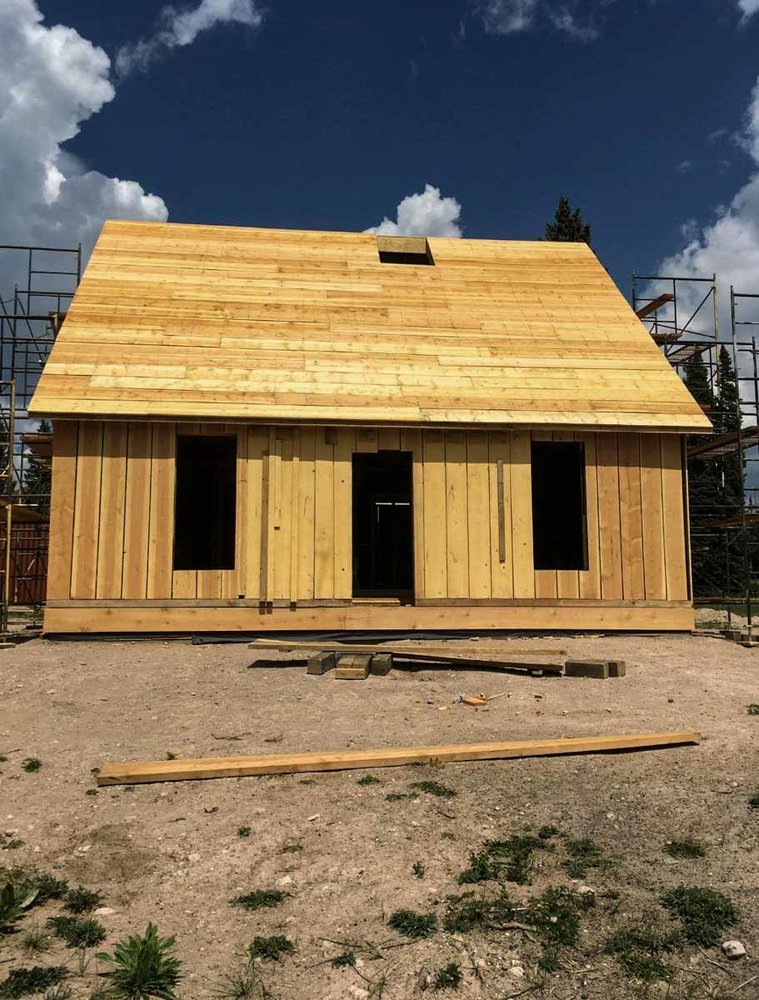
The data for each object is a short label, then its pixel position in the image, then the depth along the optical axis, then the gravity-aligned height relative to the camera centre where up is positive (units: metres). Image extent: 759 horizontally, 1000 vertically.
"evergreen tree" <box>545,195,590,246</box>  35.22 +15.54
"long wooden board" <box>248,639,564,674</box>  10.20 -1.34
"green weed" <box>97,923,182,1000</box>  3.29 -1.82
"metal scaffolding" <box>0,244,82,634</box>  16.88 +2.55
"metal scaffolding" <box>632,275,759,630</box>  17.55 +2.84
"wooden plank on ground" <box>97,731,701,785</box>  5.85 -1.60
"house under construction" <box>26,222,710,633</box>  12.67 +1.97
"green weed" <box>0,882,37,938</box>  3.80 -1.77
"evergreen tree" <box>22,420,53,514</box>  19.53 +3.48
